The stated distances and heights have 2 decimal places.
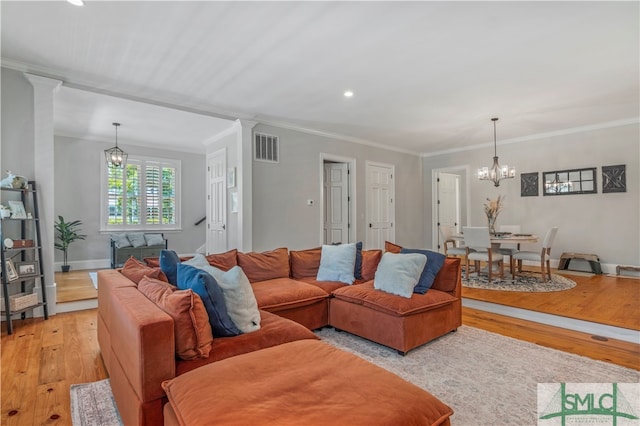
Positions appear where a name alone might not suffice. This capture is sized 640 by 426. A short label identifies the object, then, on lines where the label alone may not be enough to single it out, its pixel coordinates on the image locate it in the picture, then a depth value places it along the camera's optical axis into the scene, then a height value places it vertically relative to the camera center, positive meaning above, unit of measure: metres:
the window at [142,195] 6.79 +0.48
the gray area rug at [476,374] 1.91 -1.16
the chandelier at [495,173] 5.43 +0.65
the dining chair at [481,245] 4.90 -0.50
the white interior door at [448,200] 7.95 +0.31
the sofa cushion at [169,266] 2.46 -0.37
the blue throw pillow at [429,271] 3.04 -0.55
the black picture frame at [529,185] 6.45 +0.52
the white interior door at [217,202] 5.66 +0.25
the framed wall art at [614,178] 5.52 +0.53
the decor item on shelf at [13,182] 3.27 +0.38
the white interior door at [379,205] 6.91 +0.18
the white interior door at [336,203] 6.59 +0.23
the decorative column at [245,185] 5.10 +0.48
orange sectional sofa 1.53 -0.73
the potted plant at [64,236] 6.01 -0.31
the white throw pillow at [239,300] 2.02 -0.53
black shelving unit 3.47 -0.19
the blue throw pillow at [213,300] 1.88 -0.48
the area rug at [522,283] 4.59 -1.07
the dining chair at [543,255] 5.00 -0.68
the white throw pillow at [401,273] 2.92 -0.55
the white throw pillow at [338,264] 3.59 -0.55
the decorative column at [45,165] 3.61 +0.59
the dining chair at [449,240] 5.75 -0.51
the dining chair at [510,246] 5.26 -0.63
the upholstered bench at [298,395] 1.15 -0.70
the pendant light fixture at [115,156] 5.81 +1.11
